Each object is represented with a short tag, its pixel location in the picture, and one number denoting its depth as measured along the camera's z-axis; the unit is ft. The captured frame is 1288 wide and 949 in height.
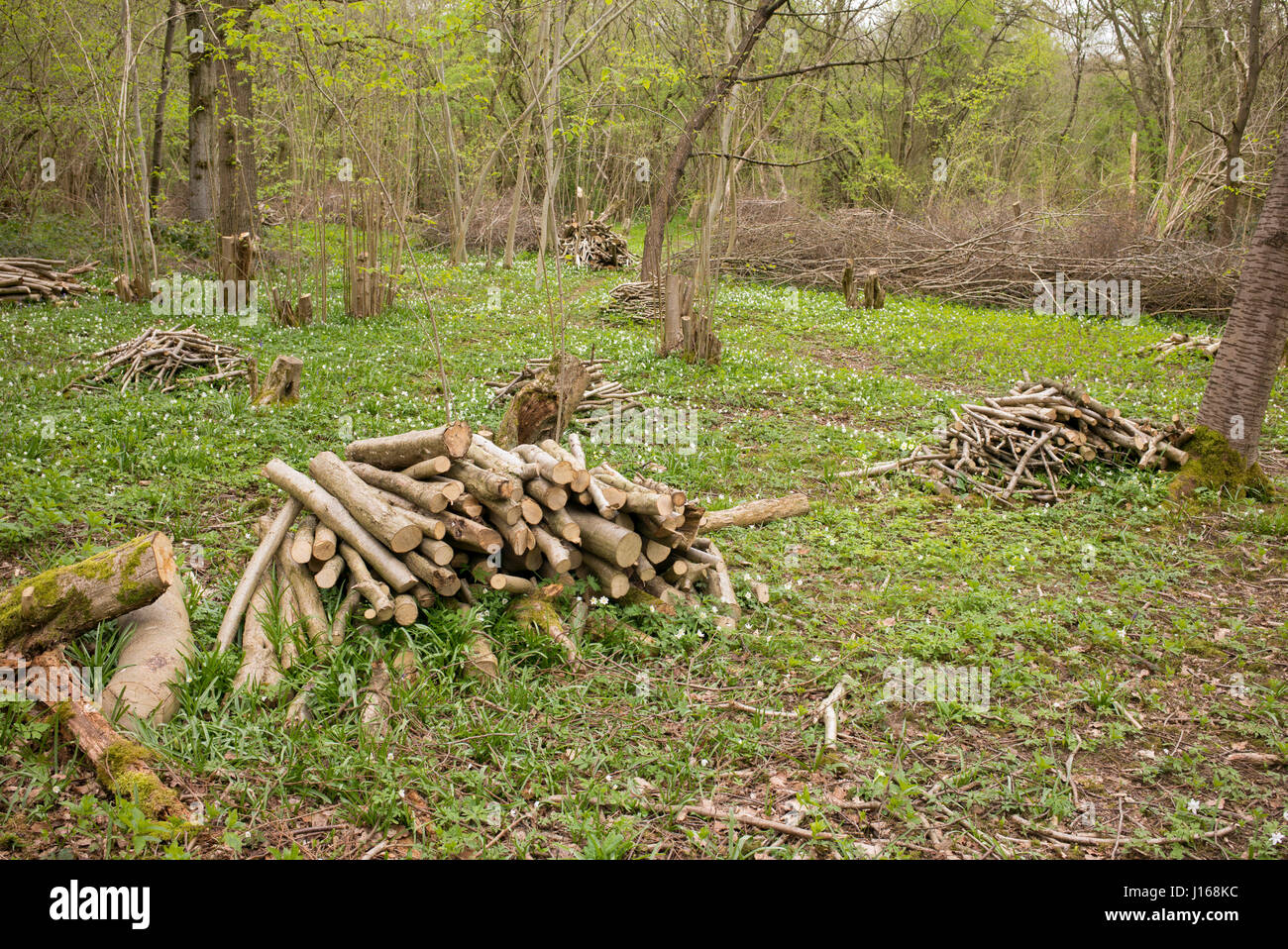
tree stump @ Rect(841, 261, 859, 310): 55.26
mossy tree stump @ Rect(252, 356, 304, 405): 27.94
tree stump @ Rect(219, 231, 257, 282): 44.09
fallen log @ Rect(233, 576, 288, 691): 13.23
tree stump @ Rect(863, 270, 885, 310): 55.31
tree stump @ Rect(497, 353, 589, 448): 24.86
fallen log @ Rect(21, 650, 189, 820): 10.49
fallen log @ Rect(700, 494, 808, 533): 21.43
